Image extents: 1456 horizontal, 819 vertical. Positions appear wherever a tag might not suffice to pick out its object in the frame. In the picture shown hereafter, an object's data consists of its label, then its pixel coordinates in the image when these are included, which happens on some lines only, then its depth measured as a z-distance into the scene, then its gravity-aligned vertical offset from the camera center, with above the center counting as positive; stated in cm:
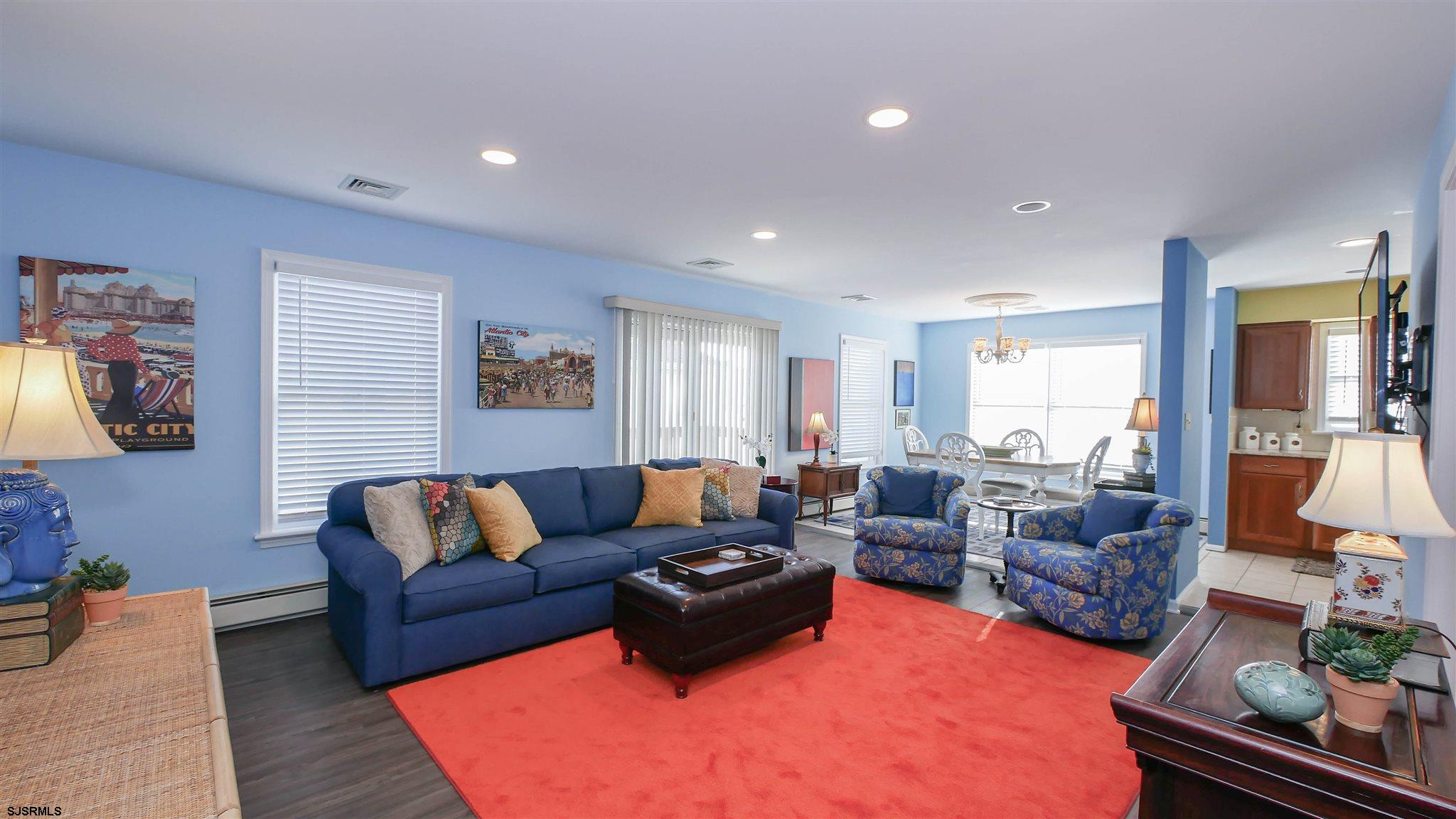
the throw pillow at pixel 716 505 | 463 -75
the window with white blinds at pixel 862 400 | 789 +9
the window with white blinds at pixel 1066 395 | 740 +18
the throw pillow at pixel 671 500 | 443 -69
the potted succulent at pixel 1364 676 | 131 -56
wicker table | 112 -72
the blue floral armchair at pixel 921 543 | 449 -100
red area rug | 219 -137
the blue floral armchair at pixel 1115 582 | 357 -101
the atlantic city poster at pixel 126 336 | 301 +31
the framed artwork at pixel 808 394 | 711 +14
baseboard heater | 353 -122
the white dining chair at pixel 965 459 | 614 -51
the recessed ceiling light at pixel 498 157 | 296 +118
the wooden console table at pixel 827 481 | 691 -85
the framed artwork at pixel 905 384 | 876 +33
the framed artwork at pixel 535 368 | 457 +27
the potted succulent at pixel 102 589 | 191 -59
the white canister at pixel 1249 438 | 615 -26
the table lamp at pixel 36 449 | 168 -15
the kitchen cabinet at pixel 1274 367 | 586 +44
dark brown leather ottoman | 290 -106
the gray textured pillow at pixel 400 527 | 312 -65
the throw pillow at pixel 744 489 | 481 -66
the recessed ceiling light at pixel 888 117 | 245 +116
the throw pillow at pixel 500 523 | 348 -69
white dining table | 576 -57
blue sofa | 292 -94
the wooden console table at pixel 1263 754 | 117 -68
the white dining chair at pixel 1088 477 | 557 -62
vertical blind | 536 +21
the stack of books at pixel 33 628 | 160 -61
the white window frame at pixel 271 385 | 362 +8
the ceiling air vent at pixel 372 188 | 339 +119
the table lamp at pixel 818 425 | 696 -22
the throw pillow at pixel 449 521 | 334 -66
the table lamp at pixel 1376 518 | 158 -27
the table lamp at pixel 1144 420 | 551 -9
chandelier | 654 +72
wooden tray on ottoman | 309 -85
